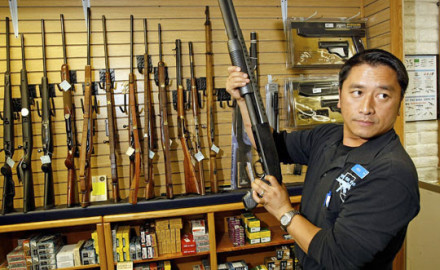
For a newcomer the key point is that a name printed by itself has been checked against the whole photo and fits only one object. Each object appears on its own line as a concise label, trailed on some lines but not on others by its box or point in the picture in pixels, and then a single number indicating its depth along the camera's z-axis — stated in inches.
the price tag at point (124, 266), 89.1
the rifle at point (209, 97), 102.7
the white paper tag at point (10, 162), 90.9
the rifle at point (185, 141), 98.1
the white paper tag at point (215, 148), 102.7
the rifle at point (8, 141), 89.6
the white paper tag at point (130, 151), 94.3
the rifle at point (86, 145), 91.2
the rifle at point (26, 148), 91.0
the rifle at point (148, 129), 95.6
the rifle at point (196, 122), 99.9
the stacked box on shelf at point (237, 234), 97.1
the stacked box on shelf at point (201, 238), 94.7
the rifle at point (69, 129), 93.3
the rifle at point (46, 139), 92.7
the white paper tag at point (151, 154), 96.8
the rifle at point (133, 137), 92.0
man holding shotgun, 34.6
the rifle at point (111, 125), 95.9
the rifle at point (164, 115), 96.2
